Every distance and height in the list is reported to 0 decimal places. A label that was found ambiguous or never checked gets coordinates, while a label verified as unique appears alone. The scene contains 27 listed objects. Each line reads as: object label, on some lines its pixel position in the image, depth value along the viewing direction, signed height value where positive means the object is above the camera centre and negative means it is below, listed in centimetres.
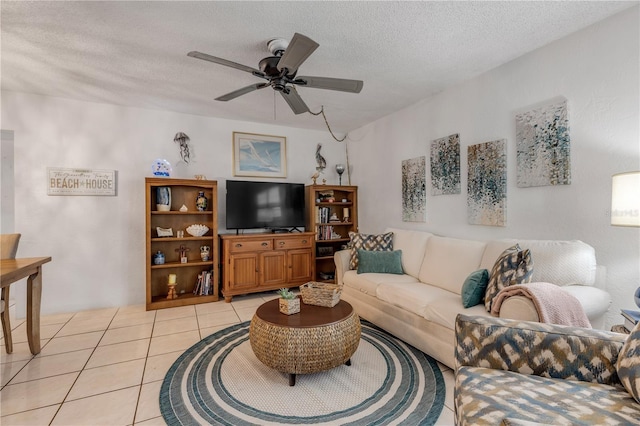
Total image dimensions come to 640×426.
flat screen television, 394 +7
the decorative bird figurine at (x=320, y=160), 475 +82
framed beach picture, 422 +83
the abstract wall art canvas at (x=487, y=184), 264 +25
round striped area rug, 165 -117
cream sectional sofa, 193 -62
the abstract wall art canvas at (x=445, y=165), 309 +49
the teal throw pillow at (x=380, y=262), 316 -57
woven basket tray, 223 -66
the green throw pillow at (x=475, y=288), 208 -57
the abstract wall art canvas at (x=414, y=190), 351 +25
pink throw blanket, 154 -51
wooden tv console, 372 -69
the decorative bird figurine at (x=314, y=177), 441 +51
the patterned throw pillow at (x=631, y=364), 104 -58
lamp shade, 157 +5
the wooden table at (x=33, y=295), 224 -69
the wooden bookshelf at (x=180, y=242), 347 -41
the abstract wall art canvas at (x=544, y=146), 224 +51
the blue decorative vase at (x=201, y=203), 383 +10
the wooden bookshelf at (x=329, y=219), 442 -15
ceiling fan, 195 +98
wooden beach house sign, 335 +35
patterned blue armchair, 97 -68
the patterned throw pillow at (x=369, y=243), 338 -40
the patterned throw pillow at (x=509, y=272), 188 -42
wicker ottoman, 184 -85
